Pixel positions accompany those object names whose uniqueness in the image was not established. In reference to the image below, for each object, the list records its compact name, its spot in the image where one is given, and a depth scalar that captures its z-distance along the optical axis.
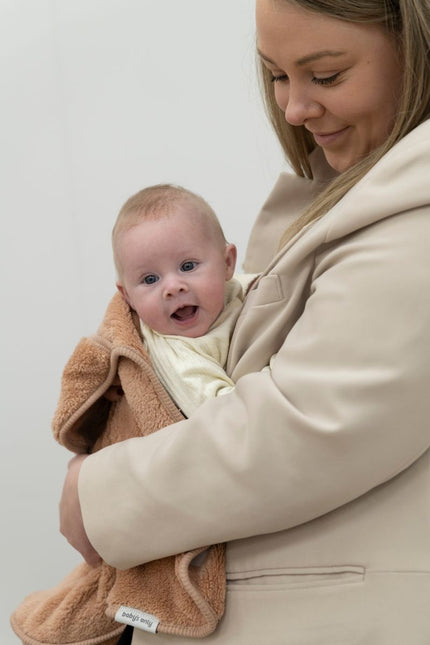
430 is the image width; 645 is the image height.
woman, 1.34
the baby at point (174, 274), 1.59
